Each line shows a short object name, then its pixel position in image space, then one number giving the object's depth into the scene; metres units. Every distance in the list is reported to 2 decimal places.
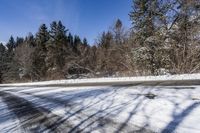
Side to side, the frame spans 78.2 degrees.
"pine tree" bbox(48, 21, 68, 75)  28.09
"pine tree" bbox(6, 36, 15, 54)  64.13
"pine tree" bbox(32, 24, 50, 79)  32.52
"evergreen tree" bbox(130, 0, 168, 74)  14.61
